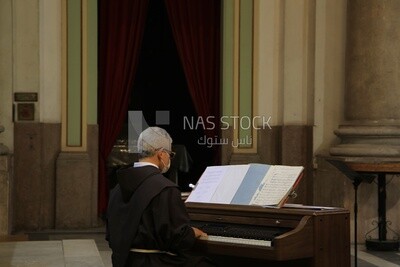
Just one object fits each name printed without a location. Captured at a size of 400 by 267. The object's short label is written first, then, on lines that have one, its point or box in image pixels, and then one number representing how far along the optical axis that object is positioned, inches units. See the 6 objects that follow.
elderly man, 340.5
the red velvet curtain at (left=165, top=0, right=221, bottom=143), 778.8
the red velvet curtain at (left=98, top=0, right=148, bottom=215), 765.3
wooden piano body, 353.1
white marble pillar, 679.7
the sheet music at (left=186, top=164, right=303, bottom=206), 376.2
